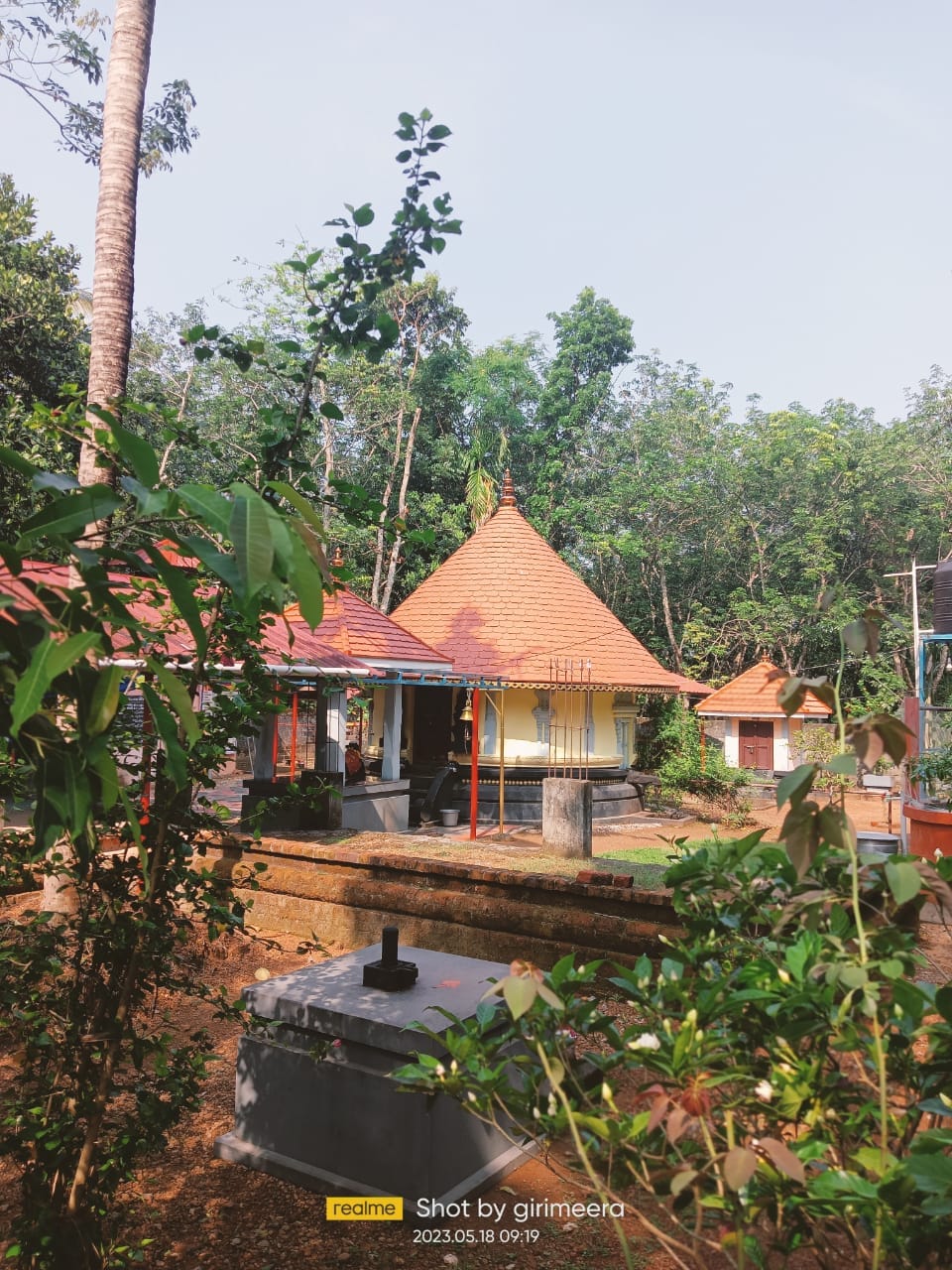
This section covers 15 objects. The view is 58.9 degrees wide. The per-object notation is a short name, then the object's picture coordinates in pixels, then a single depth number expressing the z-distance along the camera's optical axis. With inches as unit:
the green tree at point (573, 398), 1237.7
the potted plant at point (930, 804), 353.8
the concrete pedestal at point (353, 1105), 136.4
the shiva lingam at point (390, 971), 153.9
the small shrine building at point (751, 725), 904.3
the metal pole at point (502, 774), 489.6
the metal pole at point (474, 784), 469.1
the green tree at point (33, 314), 552.4
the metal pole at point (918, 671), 440.5
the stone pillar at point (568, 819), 415.2
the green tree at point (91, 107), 377.7
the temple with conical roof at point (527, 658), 587.2
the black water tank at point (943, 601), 437.7
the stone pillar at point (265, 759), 428.5
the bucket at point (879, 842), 287.6
